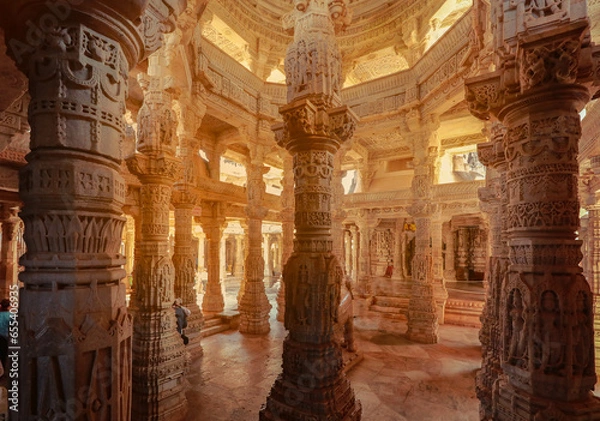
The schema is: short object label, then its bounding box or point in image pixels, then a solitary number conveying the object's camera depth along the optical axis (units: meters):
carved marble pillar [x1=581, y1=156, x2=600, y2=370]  7.88
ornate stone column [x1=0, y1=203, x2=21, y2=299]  10.89
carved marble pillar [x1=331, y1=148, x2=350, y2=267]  9.88
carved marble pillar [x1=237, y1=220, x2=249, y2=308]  10.18
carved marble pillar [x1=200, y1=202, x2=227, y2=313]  11.12
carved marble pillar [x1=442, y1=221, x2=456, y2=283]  19.44
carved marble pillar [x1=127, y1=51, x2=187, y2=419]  4.53
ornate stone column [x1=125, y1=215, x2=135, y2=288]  14.31
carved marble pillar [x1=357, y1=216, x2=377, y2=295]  15.45
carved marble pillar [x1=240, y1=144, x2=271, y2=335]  9.49
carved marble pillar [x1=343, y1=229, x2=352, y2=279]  21.62
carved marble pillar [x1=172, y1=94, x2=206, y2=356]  6.94
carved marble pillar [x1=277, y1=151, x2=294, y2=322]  10.55
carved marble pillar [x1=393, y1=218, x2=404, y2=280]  17.62
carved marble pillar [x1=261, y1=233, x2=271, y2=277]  23.62
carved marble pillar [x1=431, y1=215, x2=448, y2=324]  11.03
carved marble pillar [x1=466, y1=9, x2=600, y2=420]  2.36
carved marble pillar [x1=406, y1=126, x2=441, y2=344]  8.51
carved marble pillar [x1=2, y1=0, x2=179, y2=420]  1.45
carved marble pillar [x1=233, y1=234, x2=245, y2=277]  22.29
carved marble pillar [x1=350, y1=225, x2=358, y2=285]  18.69
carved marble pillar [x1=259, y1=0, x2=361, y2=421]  3.60
